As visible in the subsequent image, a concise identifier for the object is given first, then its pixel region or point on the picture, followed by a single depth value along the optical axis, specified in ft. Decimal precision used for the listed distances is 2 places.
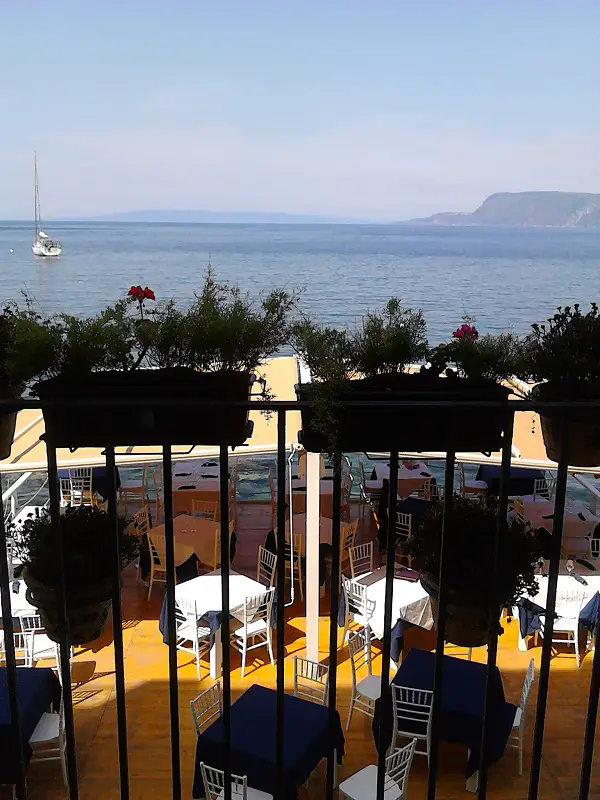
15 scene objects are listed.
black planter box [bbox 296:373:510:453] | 5.43
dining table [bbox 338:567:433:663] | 17.54
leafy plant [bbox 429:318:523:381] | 6.01
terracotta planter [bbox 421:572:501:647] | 5.88
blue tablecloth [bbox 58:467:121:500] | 28.25
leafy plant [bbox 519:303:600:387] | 5.74
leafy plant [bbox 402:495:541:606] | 5.79
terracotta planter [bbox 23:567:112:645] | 5.87
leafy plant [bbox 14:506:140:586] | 5.85
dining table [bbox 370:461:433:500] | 27.81
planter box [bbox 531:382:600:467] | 5.66
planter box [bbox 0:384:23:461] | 5.61
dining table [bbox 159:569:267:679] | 17.48
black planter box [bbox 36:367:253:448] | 5.56
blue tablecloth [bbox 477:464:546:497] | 28.68
